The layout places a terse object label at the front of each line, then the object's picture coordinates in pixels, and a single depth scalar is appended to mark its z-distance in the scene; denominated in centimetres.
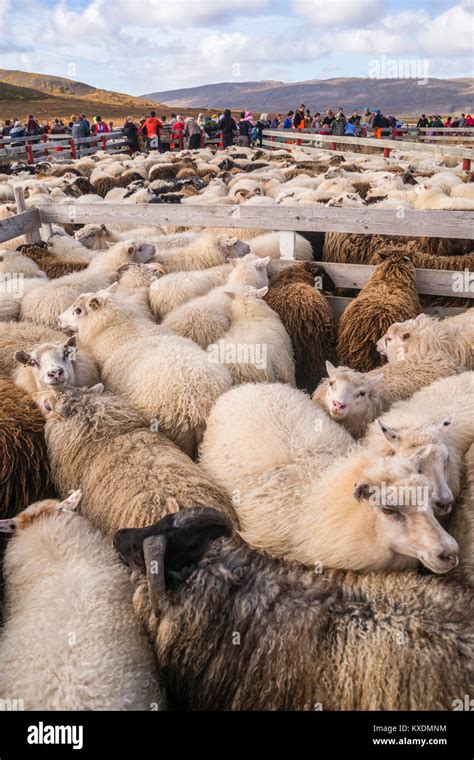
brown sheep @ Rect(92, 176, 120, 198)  1408
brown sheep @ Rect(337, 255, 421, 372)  528
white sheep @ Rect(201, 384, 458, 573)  252
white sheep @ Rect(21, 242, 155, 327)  569
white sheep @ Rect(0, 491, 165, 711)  216
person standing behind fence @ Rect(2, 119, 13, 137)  2557
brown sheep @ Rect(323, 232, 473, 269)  615
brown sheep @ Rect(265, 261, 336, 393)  551
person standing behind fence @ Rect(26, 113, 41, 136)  2349
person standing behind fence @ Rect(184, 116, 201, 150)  2409
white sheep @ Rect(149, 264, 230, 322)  577
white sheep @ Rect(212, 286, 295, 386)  456
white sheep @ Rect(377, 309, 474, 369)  473
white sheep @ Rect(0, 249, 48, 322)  581
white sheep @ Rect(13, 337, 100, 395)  401
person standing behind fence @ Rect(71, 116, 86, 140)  2216
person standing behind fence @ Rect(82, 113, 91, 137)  2282
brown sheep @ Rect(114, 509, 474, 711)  208
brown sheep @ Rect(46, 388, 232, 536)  306
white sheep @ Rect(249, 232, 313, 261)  696
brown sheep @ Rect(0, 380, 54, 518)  349
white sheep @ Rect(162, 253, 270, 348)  510
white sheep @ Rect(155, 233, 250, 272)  694
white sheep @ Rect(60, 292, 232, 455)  392
